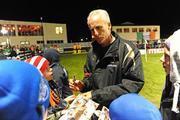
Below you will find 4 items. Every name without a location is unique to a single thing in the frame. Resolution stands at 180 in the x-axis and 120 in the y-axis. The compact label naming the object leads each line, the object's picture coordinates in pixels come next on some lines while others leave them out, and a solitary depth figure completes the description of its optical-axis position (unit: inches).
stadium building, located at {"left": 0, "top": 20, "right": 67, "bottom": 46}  1022.5
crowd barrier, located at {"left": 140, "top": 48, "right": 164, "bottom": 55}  673.8
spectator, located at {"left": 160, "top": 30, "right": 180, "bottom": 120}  41.7
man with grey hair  58.7
